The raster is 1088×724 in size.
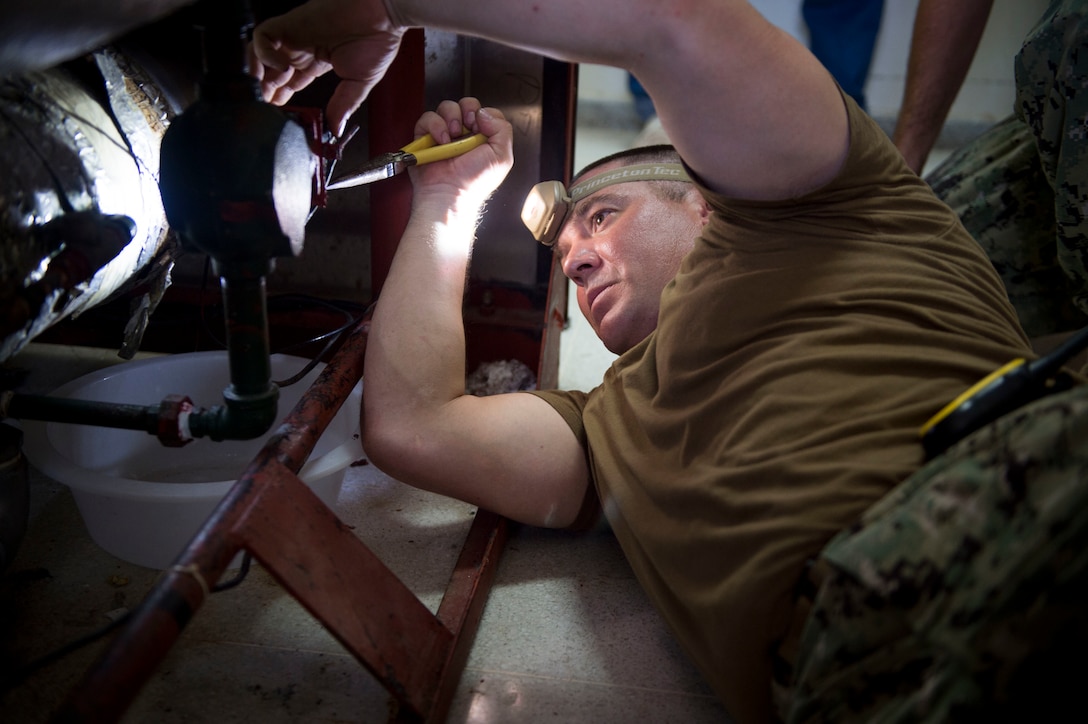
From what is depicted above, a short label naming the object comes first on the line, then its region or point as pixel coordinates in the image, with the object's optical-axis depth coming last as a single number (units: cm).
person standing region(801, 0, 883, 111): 362
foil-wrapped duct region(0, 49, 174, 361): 67
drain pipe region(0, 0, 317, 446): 67
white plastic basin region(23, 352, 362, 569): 102
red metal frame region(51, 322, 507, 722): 61
